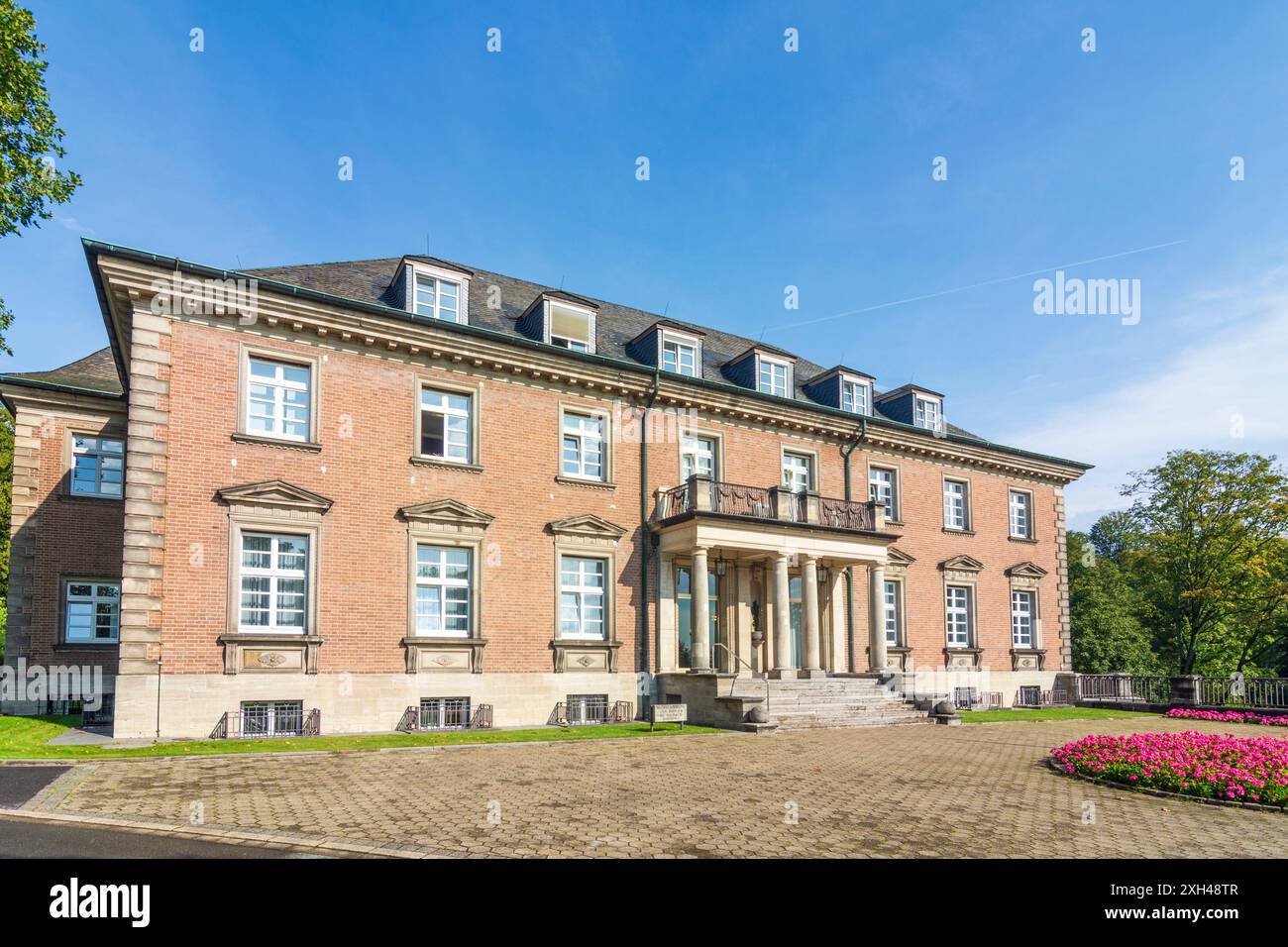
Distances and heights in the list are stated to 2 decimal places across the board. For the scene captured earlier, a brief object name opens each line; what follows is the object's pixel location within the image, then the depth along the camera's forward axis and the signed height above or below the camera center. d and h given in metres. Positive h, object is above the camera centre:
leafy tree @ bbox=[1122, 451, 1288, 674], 36.28 +1.20
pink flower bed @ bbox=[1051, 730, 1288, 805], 11.65 -3.09
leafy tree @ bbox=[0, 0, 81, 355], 17.72 +9.28
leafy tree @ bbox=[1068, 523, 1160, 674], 42.88 -3.59
